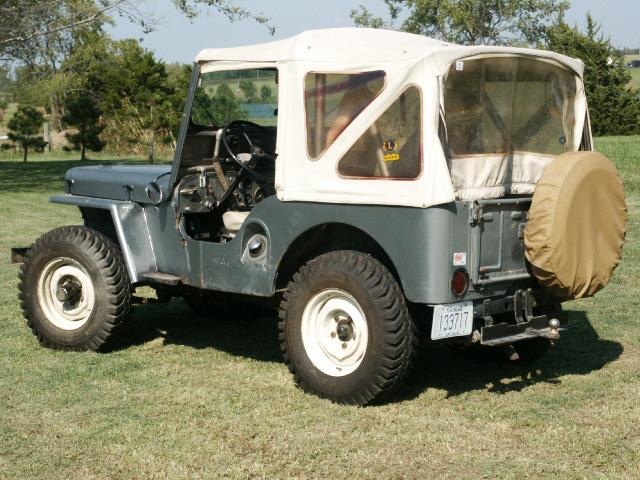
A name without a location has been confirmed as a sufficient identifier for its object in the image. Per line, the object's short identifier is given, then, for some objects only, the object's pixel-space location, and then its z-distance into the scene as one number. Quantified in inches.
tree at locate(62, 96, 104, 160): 1327.5
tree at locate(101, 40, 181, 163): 1499.8
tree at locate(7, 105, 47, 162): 1445.6
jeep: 230.2
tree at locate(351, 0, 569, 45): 2501.2
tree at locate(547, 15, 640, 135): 1978.3
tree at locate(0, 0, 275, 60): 1013.2
